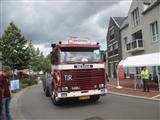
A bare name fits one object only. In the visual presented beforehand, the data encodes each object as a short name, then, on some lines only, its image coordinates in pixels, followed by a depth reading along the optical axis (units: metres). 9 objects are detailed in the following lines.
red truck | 6.06
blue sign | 12.27
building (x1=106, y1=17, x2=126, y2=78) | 21.56
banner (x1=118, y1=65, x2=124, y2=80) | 11.84
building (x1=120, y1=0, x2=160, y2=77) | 13.99
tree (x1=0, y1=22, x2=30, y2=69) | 17.54
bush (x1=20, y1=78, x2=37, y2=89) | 17.93
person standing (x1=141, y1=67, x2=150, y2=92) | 8.90
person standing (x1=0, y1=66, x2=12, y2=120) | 4.41
